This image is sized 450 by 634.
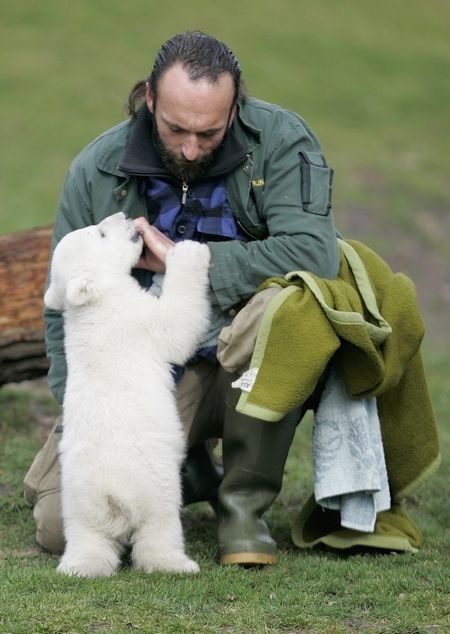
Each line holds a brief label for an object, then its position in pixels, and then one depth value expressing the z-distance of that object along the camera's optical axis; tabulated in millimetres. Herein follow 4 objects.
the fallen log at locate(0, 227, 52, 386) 12742
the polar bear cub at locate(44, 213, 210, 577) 8906
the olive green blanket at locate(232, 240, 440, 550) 8805
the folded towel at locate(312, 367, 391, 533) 9422
